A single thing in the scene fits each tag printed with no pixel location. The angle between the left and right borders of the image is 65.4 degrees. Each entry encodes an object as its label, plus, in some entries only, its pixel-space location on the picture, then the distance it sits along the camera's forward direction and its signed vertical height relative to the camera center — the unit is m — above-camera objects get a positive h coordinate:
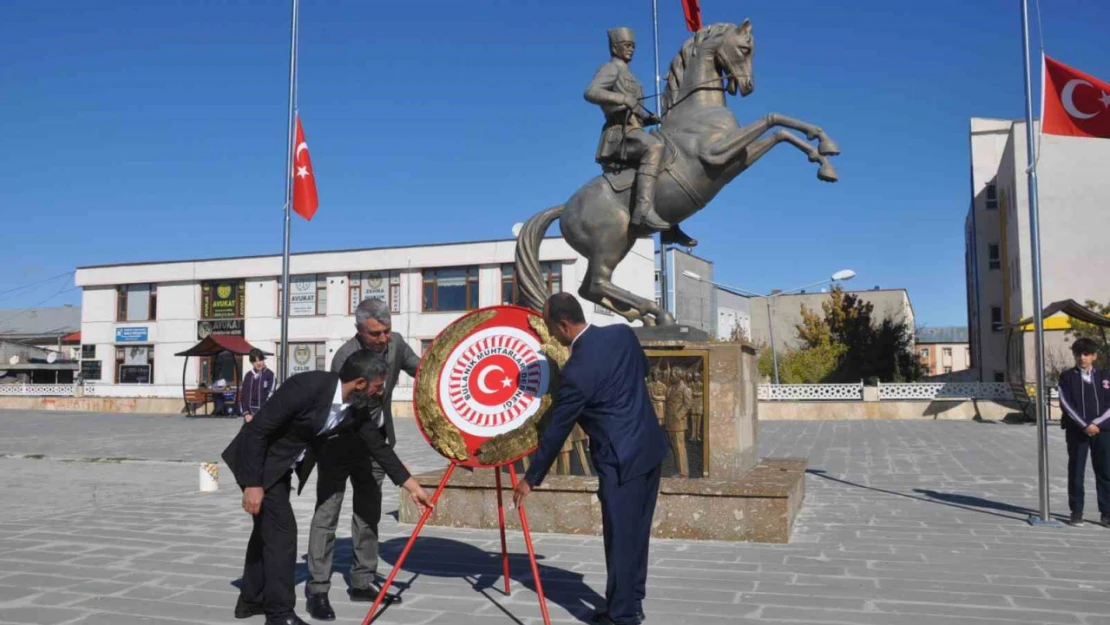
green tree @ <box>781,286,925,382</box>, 36.34 +0.77
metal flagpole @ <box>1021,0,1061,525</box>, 7.77 +0.55
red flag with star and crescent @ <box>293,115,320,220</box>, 14.57 +3.17
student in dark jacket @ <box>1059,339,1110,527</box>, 7.67 -0.49
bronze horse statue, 7.62 +1.87
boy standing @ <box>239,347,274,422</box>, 13.79 -0.22
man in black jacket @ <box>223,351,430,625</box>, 4.45 -0.43
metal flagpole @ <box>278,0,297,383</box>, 13.72 +3.22
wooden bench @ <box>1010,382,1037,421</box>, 23.20 -0.79
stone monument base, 6.75 -1.11
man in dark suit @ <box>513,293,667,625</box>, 4.39 -0.39
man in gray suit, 4.91 -0.72
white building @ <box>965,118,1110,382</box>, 30.12 +5.01
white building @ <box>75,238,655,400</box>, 38.53 +3.56
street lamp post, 29.57 +3.27
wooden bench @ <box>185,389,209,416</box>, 32.53 -0.96
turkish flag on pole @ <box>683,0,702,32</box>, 16.08 +6.66
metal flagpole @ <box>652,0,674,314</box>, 15.31 +2.16
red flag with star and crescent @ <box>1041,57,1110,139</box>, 8.34 +2.59
